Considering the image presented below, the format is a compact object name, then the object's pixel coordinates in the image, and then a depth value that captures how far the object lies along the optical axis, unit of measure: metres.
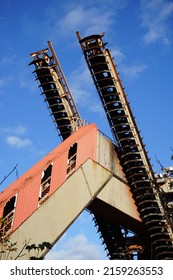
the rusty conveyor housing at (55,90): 26.28
